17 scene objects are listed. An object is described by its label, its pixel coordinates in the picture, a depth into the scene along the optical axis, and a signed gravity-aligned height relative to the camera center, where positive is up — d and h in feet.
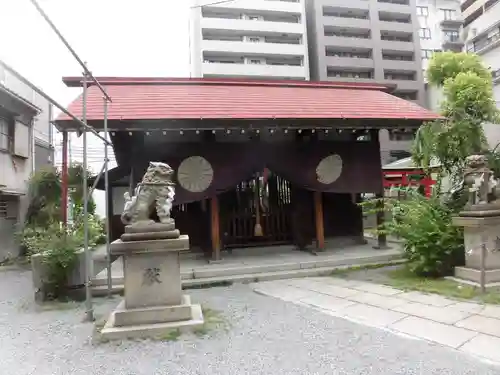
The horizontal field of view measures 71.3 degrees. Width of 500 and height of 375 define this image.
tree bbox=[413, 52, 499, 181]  24.73 +4.89
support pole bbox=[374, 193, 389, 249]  30.53 -2.78
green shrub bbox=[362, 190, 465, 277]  21.08 -2.08
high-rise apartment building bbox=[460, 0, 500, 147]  83.74 +45.50
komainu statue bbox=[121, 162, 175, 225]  15.25 +0.81
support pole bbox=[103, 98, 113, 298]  17.65 +1.76
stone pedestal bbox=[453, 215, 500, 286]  18.95 -2.52
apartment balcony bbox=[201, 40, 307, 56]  110.83 +53.12
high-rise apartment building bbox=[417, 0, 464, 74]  127.95 +65.97
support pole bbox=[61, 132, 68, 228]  25.08 +3.24
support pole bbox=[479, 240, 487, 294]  17.92 -3.61
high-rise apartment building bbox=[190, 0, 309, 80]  110.83 +57.66
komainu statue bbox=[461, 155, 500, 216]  19.69 +0.71
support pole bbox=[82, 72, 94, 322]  15.94 +0.06
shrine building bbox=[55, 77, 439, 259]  26.61 +4.93
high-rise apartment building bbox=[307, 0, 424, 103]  117.19 +55.56
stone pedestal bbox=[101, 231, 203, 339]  14.23 -2.98
